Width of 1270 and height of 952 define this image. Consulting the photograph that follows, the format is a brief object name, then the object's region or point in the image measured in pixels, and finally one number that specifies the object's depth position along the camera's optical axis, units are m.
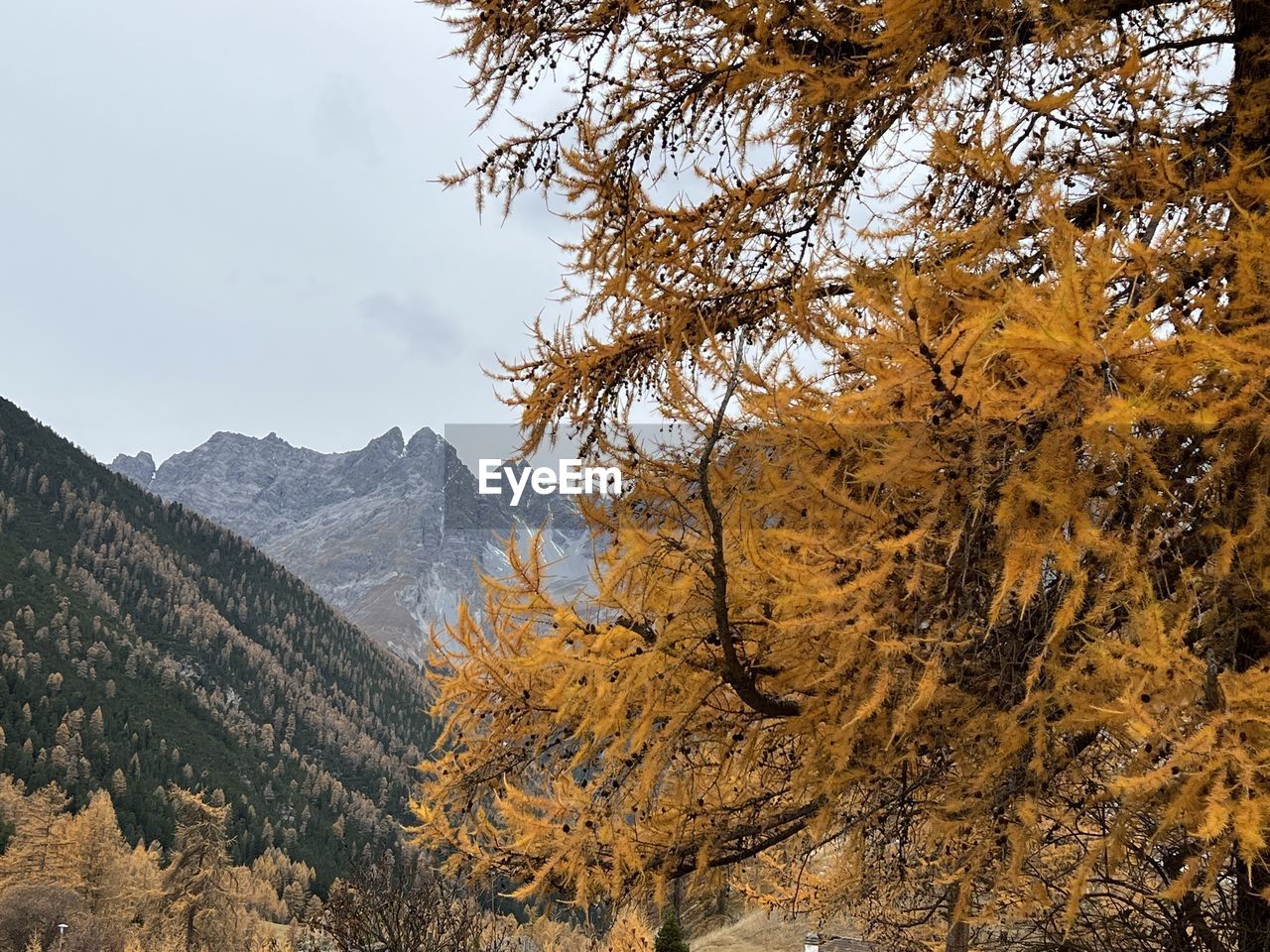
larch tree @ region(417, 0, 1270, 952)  1.99
